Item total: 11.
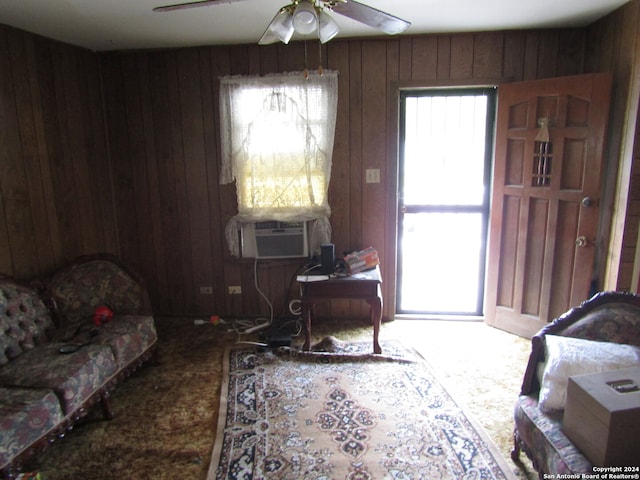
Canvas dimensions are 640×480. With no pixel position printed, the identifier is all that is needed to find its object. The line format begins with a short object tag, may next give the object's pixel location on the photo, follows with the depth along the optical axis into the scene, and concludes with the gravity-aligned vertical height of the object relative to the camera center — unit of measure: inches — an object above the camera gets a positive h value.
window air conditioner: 137.4 -22.8
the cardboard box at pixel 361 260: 120.5 -26.5
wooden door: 111.1 -9.1
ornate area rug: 76.7 -53.5
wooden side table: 115.2 -33.3
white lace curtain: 130.3 +7.7
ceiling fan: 70.2 +26.4
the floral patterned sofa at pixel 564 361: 64.3 -31.6
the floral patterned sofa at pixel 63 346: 74.0 -39.2
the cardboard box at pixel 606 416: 54.7 -33.6
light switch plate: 135.2 -2.3
